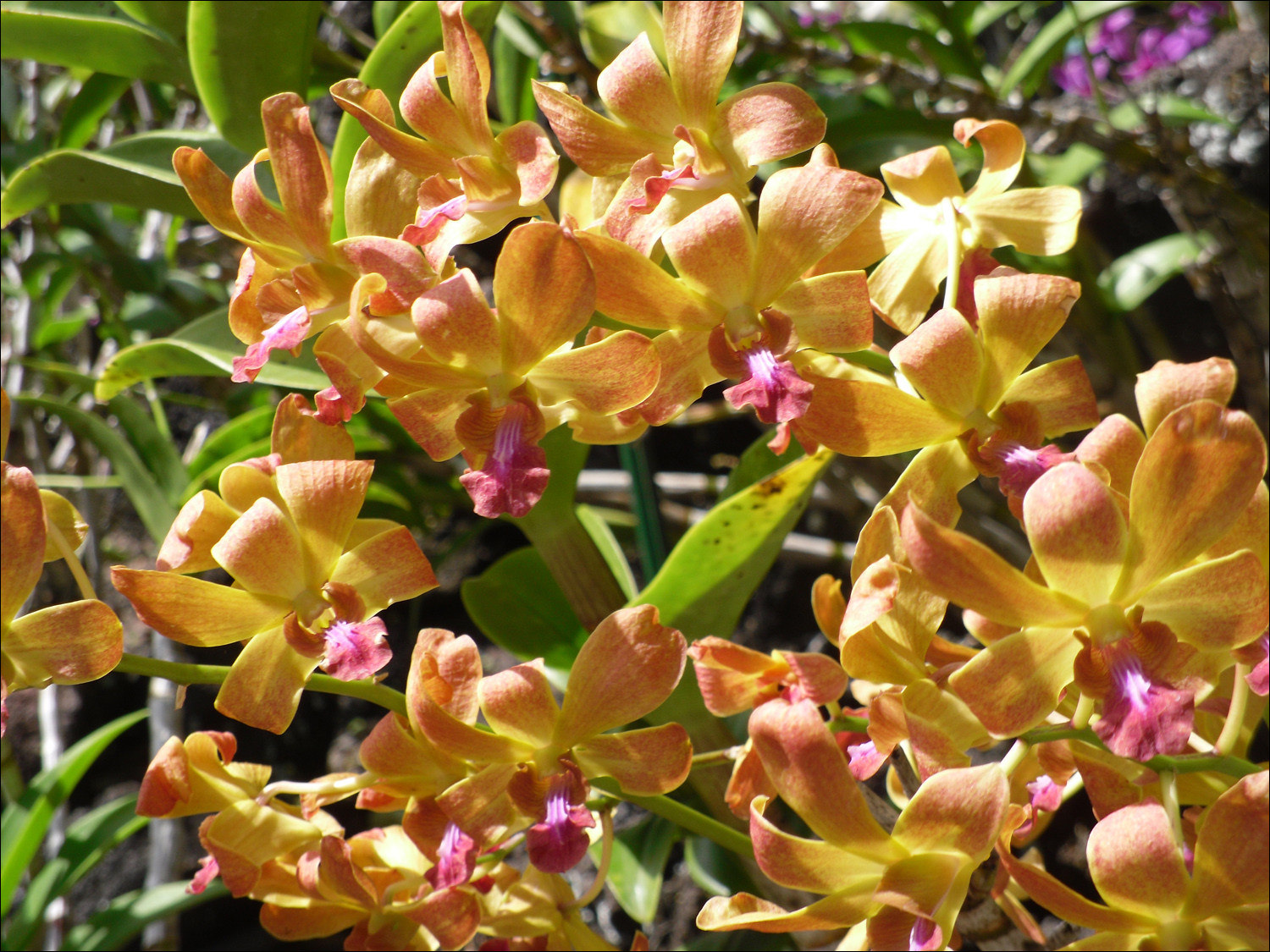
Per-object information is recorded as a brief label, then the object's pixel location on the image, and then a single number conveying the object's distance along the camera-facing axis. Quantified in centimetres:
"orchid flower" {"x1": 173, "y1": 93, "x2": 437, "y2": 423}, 51
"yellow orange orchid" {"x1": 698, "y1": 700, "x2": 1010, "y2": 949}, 42
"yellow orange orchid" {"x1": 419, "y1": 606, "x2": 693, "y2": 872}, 49
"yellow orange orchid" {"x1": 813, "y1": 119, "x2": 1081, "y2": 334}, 55
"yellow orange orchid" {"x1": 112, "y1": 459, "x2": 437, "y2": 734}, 49
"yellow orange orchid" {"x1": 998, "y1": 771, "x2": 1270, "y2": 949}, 39
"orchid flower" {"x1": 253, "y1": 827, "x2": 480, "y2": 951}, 54
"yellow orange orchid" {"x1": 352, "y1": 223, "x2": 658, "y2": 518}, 43
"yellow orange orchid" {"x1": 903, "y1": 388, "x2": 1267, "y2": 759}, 38
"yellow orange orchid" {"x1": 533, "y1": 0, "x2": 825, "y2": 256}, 50
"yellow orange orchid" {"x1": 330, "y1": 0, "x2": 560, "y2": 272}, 51
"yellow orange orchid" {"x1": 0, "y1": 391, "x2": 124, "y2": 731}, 44
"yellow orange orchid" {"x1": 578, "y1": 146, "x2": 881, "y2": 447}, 45
